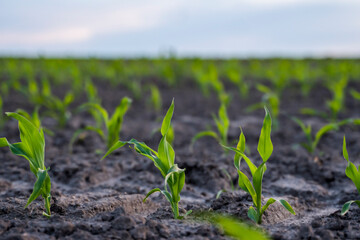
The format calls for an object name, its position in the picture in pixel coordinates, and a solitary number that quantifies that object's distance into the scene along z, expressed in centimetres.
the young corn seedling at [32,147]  177
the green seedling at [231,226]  90
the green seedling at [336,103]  406
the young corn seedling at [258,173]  169
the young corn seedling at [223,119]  281
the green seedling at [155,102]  502
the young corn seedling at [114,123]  280
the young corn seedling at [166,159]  174
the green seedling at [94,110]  367
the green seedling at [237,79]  610
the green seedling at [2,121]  396
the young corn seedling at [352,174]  179
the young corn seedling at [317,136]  276
